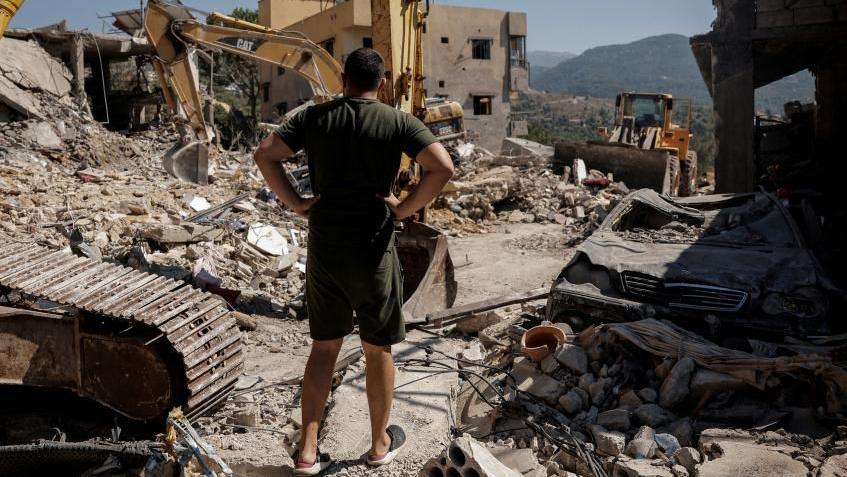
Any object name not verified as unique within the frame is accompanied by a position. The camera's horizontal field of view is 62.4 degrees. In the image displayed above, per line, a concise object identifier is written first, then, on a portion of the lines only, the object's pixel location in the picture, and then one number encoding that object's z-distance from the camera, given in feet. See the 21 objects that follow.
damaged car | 16.51
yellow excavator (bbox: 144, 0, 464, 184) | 24.75
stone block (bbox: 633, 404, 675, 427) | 14.03
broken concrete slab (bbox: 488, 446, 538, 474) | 11.90
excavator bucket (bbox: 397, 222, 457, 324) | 21.77
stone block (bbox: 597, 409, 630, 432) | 13.98
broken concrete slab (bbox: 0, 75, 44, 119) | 53.83
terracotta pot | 16.37
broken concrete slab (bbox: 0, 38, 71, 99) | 56.13
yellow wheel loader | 52.13
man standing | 10.14
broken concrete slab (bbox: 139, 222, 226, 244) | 29.53
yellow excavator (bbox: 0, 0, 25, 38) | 20.06
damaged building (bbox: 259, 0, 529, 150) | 109.58
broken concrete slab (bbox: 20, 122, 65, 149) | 52.01
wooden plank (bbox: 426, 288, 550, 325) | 20.74
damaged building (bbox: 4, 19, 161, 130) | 63.10
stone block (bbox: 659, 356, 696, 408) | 14.46
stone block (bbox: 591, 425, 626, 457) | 13.09
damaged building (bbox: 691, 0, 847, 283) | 34.65
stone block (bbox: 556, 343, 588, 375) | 15.70
